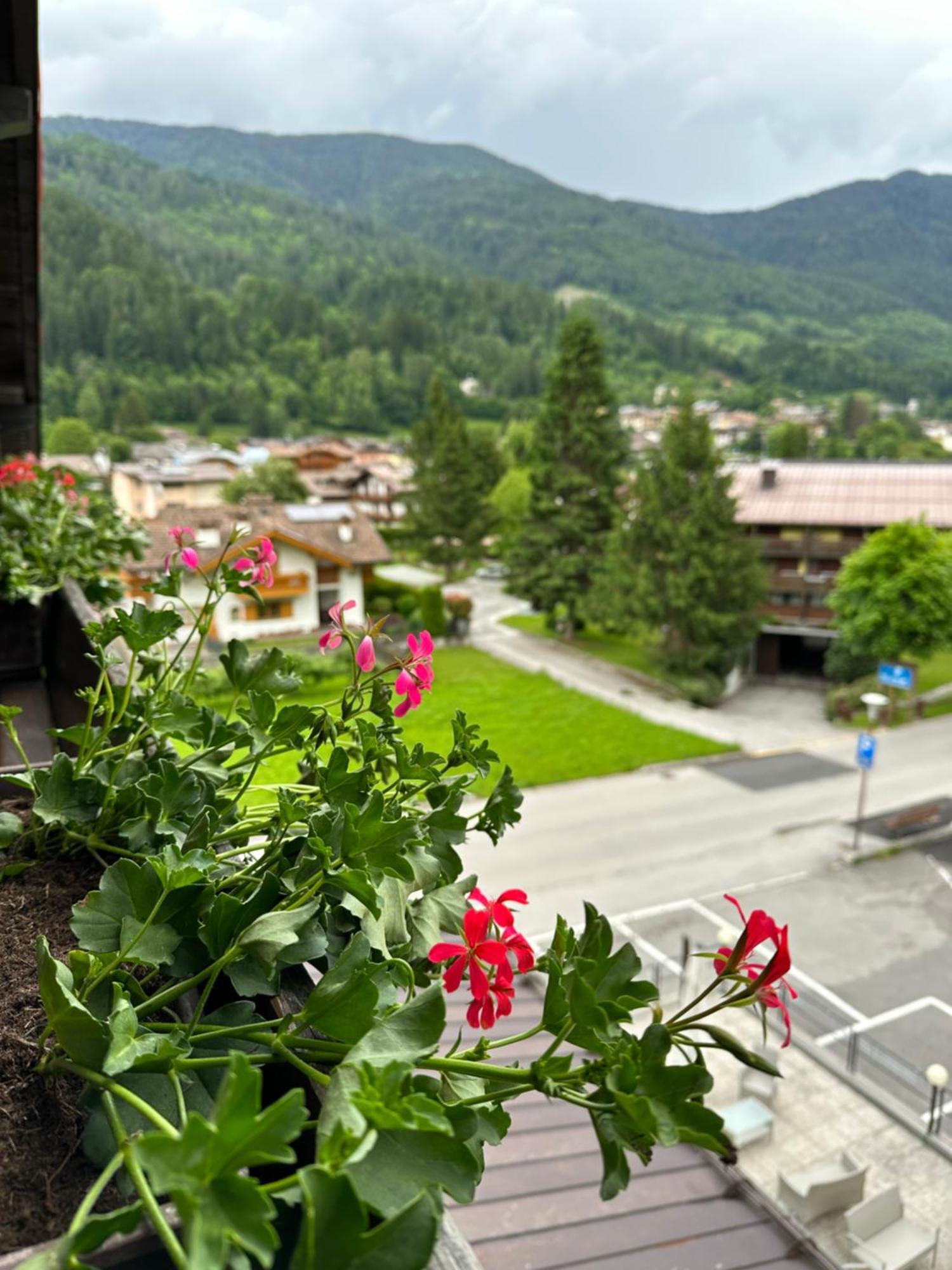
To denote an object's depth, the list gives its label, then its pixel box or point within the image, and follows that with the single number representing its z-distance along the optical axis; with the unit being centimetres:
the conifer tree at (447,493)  2788
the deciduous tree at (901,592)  1755
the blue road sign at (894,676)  1434
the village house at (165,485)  3747
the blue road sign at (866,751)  1138
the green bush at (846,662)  1864
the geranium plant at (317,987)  45
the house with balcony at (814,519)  2016
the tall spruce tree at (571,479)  2220
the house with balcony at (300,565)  2083
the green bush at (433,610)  2181
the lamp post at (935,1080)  653
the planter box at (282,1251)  61
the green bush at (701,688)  1864
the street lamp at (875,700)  1203
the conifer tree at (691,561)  1864
